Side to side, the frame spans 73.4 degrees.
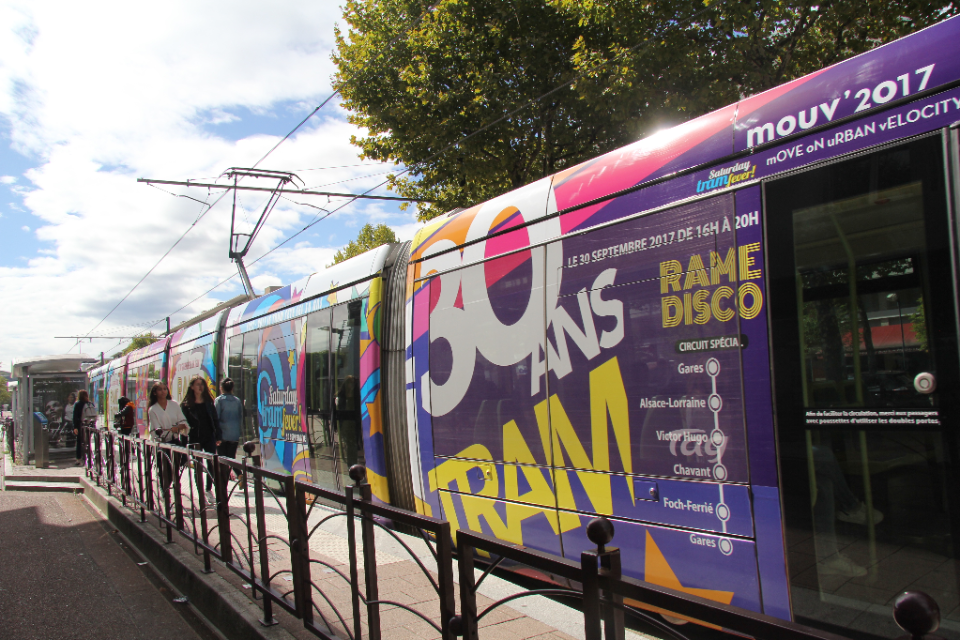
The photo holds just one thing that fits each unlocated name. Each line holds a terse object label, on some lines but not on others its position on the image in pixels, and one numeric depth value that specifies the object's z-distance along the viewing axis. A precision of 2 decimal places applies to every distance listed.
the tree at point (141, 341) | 87.75
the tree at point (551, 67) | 8.95
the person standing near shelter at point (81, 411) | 14.23
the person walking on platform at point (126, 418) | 10.44
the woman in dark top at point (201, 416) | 8.66
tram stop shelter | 16.91
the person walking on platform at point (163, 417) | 8.27
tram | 2.59
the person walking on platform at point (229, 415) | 8.91
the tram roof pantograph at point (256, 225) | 13.63
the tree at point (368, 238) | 37.41
